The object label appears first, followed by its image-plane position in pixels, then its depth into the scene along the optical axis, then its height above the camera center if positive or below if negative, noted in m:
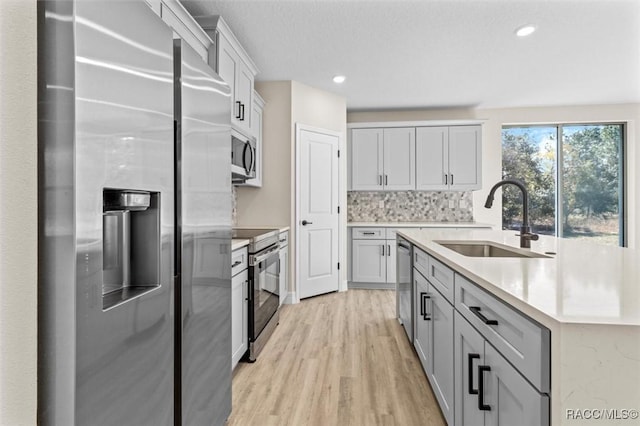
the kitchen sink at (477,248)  2.13 -0.25
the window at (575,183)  5.10 +0.42
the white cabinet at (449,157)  4.87 +0.77
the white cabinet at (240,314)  2.04 -0.66
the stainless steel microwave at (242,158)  2.82 +0.47
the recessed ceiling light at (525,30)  2.81 +1.53
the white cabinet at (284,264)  3.51 -0.59
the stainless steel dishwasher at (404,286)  2.54 -0.63
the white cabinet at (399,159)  4.93 +0.76
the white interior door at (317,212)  4.06 -0.02
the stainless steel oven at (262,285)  2.33 -0.57
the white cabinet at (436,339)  1.52 -0.69
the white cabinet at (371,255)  4.66 -0.62
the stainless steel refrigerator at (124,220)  0.66 -0.02
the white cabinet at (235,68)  2.49 +1.21
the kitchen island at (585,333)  0.68 -0.25
